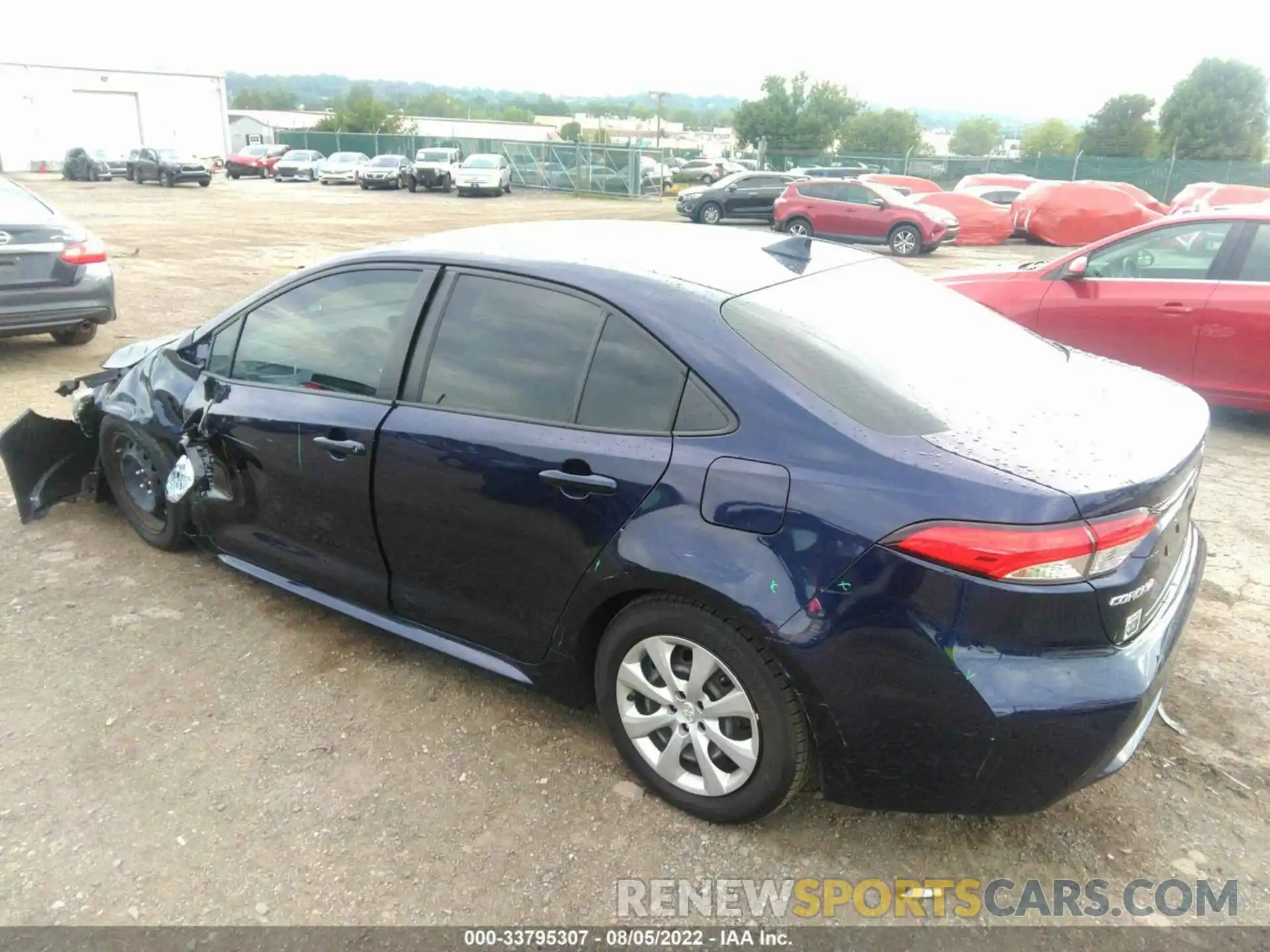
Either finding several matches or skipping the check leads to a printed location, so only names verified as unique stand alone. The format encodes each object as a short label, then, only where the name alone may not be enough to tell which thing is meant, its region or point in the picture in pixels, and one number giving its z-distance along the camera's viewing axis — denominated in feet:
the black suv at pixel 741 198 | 76.28
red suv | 62.39
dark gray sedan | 23.21
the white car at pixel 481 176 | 114.01
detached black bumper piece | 14.82
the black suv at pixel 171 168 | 120.37
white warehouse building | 160.56
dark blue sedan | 7.25
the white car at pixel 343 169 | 132.16
